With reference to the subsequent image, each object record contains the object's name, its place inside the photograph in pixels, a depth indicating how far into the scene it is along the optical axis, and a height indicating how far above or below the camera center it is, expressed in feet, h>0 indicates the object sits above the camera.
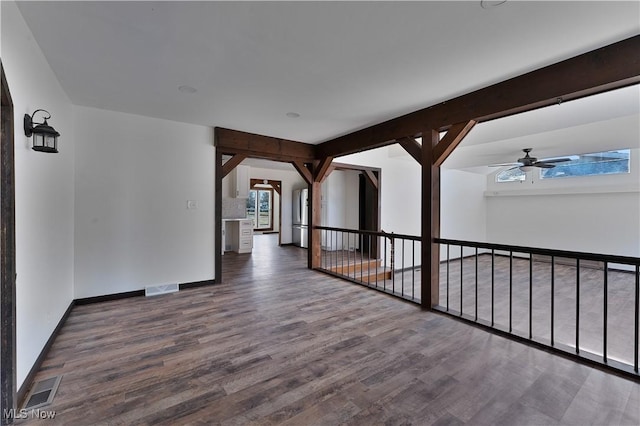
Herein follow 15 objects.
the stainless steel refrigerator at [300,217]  28.05 -0.73
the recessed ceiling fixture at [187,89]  9.53 +4.24
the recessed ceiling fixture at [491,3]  5.43 +4.11
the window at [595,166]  21.57 +3.73
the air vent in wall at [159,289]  12.57 -3.66
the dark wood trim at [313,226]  18.19 -1.05
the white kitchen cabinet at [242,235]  25.05 -2.28
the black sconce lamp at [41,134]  6.33 +1.80
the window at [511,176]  27.55 +3.56
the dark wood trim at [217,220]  14.44 -0.52
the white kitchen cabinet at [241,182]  25.54 +2.68
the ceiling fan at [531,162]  17.24 +3.03
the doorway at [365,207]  25.05 +0.30
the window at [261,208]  42.65 +0.34
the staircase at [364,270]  18.72 -4.22
